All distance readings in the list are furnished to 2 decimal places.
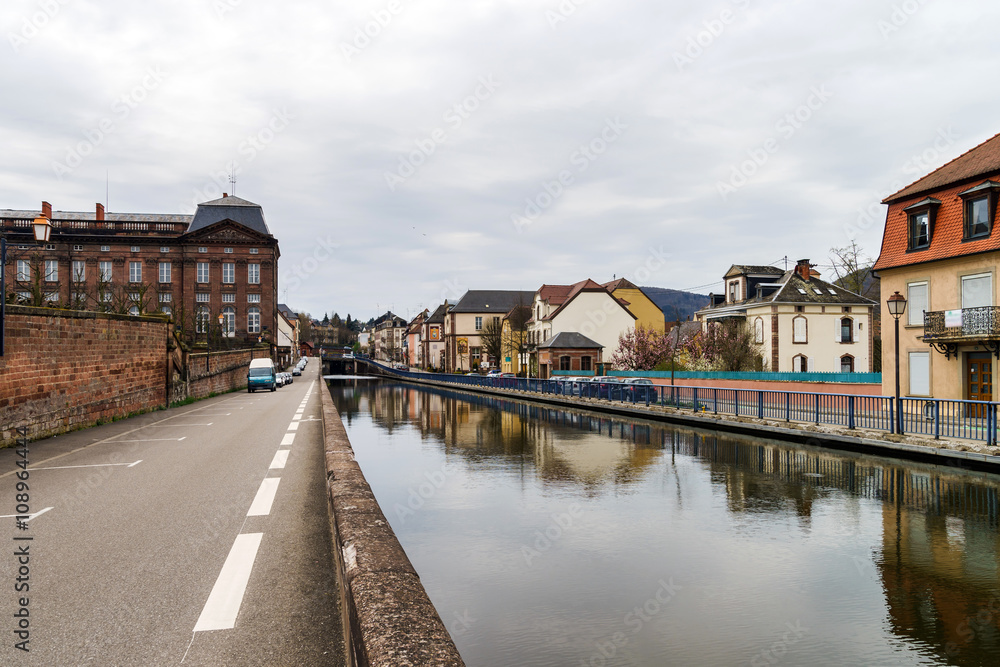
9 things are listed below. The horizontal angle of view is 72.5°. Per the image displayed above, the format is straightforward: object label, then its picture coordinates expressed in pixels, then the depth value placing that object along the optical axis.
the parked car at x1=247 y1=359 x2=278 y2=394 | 46.44
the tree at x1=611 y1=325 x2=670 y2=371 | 58.84
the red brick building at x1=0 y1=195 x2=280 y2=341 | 71.50
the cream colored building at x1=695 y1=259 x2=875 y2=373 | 49.53
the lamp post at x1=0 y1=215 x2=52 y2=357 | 14.08
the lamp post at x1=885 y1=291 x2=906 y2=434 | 18.43
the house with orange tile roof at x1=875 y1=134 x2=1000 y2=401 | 22.33
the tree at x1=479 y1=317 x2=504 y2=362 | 94.19
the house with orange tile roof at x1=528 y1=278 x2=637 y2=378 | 70.69
